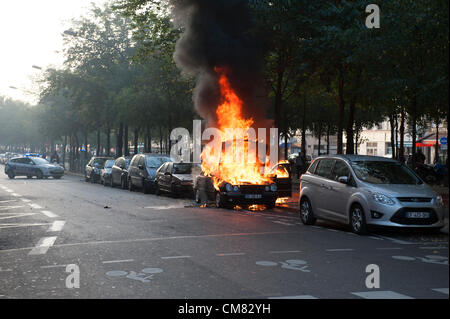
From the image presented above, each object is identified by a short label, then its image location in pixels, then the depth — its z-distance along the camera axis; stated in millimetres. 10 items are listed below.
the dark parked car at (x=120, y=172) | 28688
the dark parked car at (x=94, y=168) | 35156
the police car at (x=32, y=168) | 38938
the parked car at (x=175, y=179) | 21625
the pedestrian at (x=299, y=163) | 33312
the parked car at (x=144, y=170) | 25047
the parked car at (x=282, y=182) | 19562
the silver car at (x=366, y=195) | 10875
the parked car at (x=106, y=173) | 31430
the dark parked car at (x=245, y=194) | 16672
